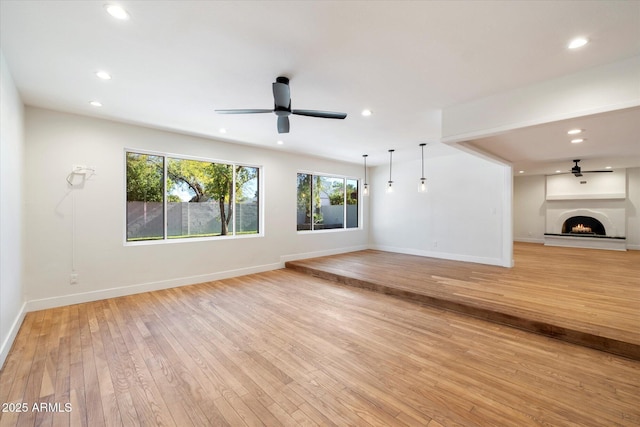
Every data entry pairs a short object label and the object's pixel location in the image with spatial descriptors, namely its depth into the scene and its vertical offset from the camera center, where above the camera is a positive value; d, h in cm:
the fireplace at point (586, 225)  834 -52
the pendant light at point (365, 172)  692 +122
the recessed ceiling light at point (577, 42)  217 +139
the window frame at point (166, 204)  436 +17
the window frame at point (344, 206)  701 +14
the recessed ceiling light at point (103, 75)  274 +145
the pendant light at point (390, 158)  639 +142
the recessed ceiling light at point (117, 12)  185 +143
